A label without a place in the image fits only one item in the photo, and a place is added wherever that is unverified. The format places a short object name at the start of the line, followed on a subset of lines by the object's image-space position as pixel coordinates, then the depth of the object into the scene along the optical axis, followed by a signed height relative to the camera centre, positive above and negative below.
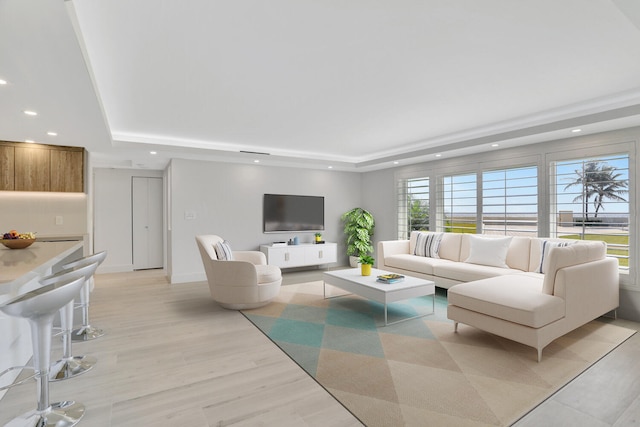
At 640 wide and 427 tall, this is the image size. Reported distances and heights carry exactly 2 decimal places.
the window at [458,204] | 5.58 +0.18
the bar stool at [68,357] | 2.45 -1.18
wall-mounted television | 6.70 +0.01
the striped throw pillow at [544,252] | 4.14 -0.51
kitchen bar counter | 1.72 -0.35
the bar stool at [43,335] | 1.72 -0.70
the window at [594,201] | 3.86 +0.16
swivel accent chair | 4.01 -0.88
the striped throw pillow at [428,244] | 5.59 -0.55
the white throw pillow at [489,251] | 4.59 -0.55
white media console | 6.36 -0.85
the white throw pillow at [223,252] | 4.32 -0.53
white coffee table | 3.61 -0.88
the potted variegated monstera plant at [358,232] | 7.22 -0.42
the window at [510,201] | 4.75 +0.19
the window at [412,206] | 6.41 +0.16
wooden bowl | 2.91 -0.27
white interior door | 7.08 -0.20
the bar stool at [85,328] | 3.16 -1.17
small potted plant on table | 4.31 -0.69
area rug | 2.07 -1.25
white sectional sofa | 2.82 -0.77
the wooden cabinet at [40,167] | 4.59 +0.69
